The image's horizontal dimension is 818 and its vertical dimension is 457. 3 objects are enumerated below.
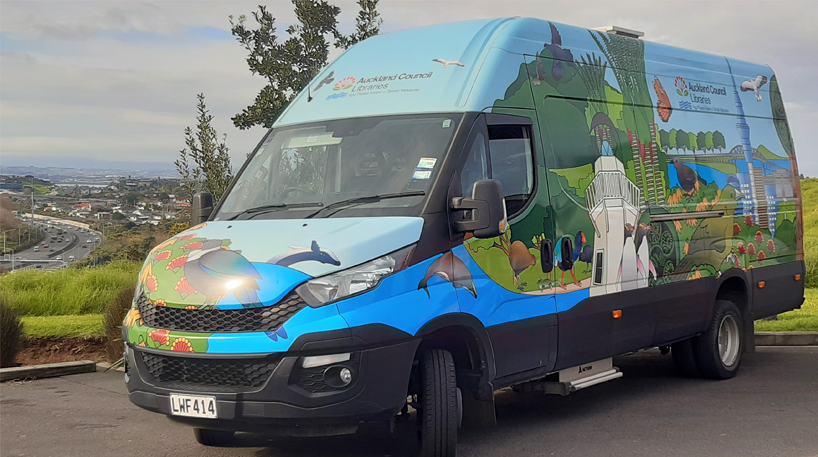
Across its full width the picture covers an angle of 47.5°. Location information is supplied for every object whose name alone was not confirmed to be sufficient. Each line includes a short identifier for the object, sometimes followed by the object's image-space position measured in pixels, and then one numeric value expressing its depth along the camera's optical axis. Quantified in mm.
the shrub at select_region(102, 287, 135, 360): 11234
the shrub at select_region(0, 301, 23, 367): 11031
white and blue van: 5621
